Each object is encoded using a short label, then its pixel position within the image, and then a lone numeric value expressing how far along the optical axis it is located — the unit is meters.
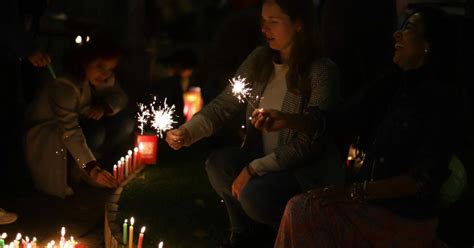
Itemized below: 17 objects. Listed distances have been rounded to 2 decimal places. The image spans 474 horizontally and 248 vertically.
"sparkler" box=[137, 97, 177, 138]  5.07
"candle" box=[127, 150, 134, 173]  6.45
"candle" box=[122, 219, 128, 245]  4.47
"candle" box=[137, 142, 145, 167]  6.59
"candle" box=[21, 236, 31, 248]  4.28
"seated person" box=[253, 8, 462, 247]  3.46
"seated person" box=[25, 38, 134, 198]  5.71
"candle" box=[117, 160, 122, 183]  6.13
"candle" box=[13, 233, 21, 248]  4.25
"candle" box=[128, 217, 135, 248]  4.36
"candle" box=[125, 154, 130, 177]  6.38
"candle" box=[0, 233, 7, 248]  4.11
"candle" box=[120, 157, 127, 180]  6.25
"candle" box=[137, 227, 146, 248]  4.25
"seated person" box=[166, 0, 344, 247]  4.34
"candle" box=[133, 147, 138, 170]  6.62
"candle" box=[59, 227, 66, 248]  4.32
